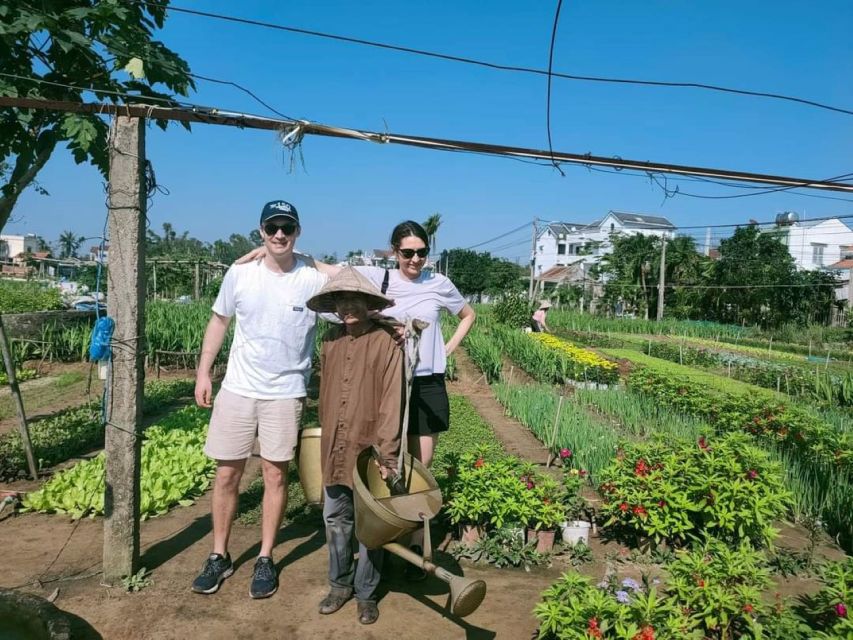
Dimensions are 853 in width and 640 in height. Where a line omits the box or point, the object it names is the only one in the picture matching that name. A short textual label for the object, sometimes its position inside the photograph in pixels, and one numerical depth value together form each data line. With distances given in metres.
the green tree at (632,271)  29.05
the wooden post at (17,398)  4.17
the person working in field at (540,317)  16.42
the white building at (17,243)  66.79
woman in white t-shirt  3.09
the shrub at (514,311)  18.88
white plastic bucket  3.61
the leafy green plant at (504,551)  3.41
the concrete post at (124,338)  2.99
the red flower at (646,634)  2.10
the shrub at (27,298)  12.25
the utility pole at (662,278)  25.75
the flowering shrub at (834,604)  2.21
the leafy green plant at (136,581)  2.96
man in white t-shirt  2.91
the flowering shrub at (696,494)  3.32
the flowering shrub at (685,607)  2.19
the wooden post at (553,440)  5.05
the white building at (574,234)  52.34
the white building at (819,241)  41.59
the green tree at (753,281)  25.83
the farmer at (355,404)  2.69
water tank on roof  39.56
